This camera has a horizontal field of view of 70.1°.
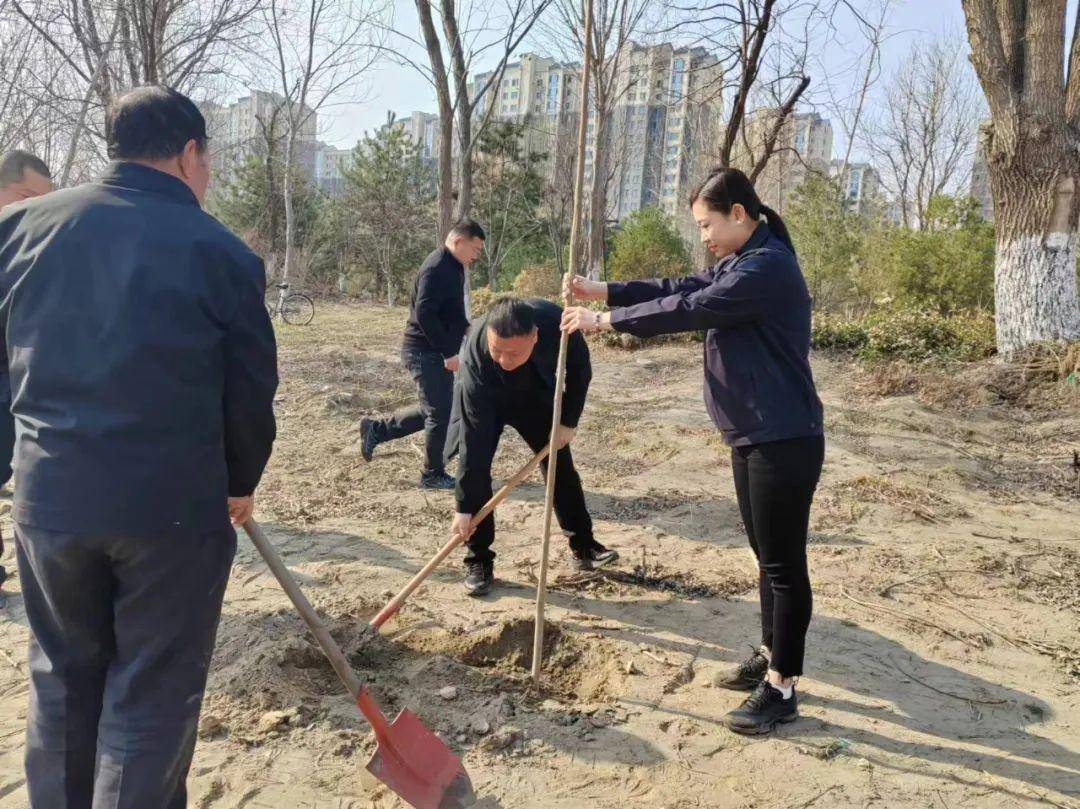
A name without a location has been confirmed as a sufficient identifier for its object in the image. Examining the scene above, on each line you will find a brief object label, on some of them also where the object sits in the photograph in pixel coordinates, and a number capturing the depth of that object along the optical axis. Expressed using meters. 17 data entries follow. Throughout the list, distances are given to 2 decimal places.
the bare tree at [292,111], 20.81
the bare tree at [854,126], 22.05
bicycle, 16.83
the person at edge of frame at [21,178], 3.63
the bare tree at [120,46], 8.09
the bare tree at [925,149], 26.44
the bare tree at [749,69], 9.52
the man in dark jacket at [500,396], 3.59
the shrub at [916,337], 9.98
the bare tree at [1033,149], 8.43
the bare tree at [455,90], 11.35
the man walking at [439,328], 5.27
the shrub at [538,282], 20.47
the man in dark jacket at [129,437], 1.68
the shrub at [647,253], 17.97
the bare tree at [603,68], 15.20
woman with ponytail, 2.52
